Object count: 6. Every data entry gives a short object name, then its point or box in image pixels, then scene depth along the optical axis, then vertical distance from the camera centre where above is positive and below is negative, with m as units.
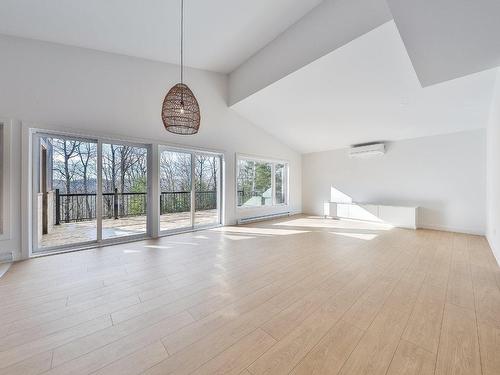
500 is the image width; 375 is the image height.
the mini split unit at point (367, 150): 5.73 +0.98
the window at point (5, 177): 3.01 +0.17
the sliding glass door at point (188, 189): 4.68 -0.05
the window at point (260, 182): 6.14 +0.14
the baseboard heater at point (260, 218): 6.00 -0.93
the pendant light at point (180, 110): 2.38 +0.88
